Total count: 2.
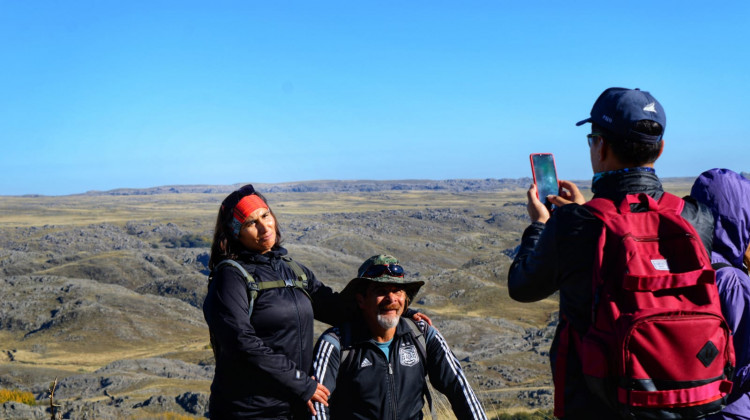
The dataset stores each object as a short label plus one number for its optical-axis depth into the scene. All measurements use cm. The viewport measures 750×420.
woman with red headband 331
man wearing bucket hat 357
